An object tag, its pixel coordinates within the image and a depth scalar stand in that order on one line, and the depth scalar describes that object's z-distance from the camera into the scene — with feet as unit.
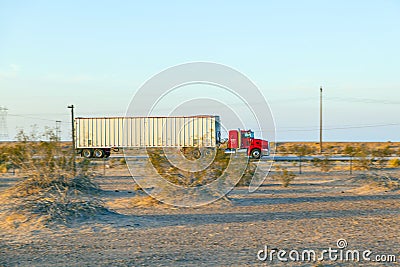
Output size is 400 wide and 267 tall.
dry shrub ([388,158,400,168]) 134.62
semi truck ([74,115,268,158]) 158.10
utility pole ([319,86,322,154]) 218.79
